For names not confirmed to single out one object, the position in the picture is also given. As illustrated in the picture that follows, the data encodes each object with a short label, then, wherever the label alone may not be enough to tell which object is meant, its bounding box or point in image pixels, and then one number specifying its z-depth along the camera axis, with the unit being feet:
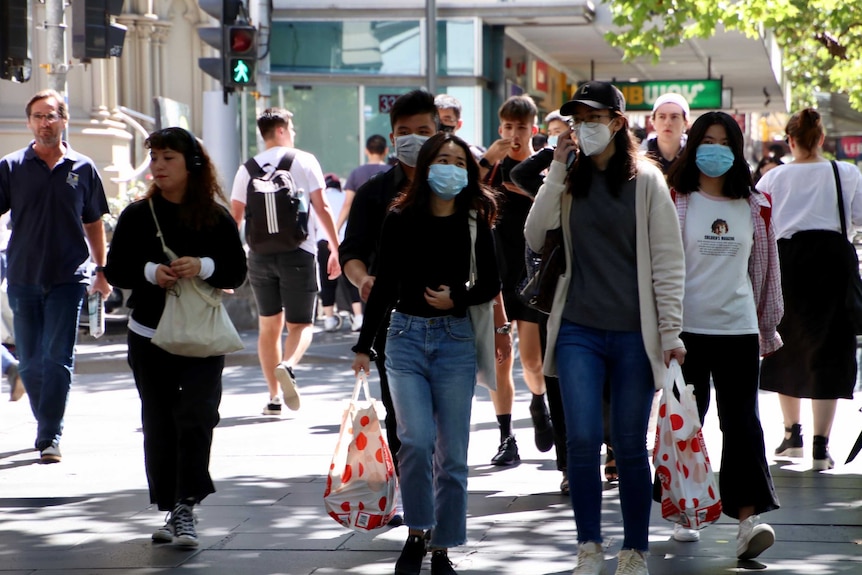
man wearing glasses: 52.75
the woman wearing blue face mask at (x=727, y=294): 37.19
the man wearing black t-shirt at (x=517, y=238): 49.75
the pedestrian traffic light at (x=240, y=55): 87.76
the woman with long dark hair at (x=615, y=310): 33.99
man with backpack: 63.41
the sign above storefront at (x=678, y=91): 145.48
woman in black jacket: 39.22
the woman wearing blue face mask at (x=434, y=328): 34.65
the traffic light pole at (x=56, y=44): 69.26
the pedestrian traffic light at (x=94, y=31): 73.31
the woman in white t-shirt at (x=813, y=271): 51.26
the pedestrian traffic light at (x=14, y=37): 58.54
